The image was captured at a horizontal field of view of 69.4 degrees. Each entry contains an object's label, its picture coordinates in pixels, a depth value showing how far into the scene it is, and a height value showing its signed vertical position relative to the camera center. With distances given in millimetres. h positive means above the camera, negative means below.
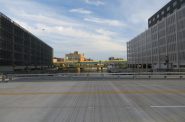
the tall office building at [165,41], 40466 +8500
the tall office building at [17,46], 37280 +6382
